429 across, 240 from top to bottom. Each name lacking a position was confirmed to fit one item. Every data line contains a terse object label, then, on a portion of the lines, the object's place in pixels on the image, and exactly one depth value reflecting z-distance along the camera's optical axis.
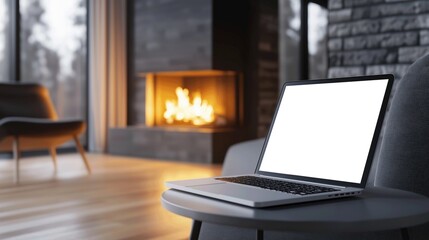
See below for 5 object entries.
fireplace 4.69
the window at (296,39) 5.38
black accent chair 3.46
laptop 0.85
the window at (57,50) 5.19
